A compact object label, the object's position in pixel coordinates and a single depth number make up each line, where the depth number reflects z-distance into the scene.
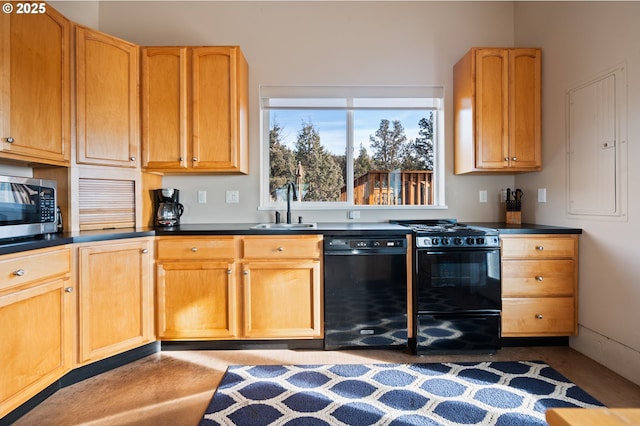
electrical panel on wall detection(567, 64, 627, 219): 2.18
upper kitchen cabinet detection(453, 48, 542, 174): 2.82
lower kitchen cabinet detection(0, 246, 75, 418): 1.66
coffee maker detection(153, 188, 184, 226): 2.85
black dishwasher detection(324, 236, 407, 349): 2.50
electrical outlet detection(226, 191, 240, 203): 3.16
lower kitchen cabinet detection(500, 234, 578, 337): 2.53
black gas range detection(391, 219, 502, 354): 2.47
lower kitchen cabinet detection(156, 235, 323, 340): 2.51
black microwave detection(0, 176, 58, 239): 1.85
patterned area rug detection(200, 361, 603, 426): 1.74
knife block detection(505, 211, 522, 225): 2.99
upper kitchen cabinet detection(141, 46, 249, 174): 2.73
